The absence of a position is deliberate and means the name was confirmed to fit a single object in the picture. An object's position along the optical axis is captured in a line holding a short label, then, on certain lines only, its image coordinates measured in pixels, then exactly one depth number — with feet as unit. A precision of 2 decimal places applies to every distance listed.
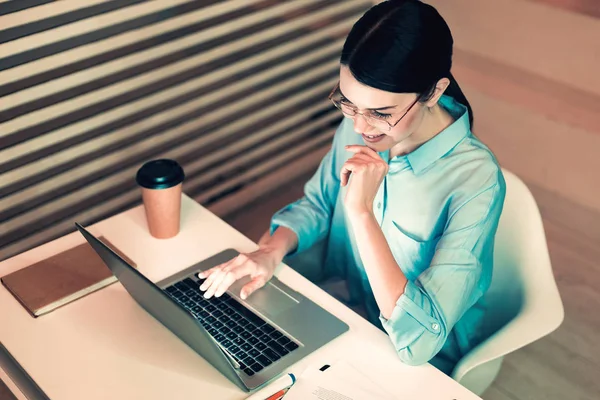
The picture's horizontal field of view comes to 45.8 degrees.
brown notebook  4.58
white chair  4.57
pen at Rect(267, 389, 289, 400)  3.91
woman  4.27
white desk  4.01
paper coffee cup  4.95
